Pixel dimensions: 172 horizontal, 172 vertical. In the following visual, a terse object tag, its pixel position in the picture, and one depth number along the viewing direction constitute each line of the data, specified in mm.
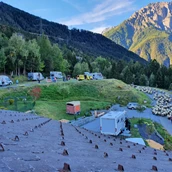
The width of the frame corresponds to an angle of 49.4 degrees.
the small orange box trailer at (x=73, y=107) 23768
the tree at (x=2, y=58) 35434
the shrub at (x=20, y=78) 36715
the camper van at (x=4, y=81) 31455
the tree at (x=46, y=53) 46954
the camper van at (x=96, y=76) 47353
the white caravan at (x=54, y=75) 42550
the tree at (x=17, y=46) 38784
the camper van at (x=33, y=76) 38050
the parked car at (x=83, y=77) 42733
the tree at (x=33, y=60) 40960
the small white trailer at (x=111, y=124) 17130
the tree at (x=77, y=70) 54503
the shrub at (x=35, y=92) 29186
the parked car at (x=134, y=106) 28538
